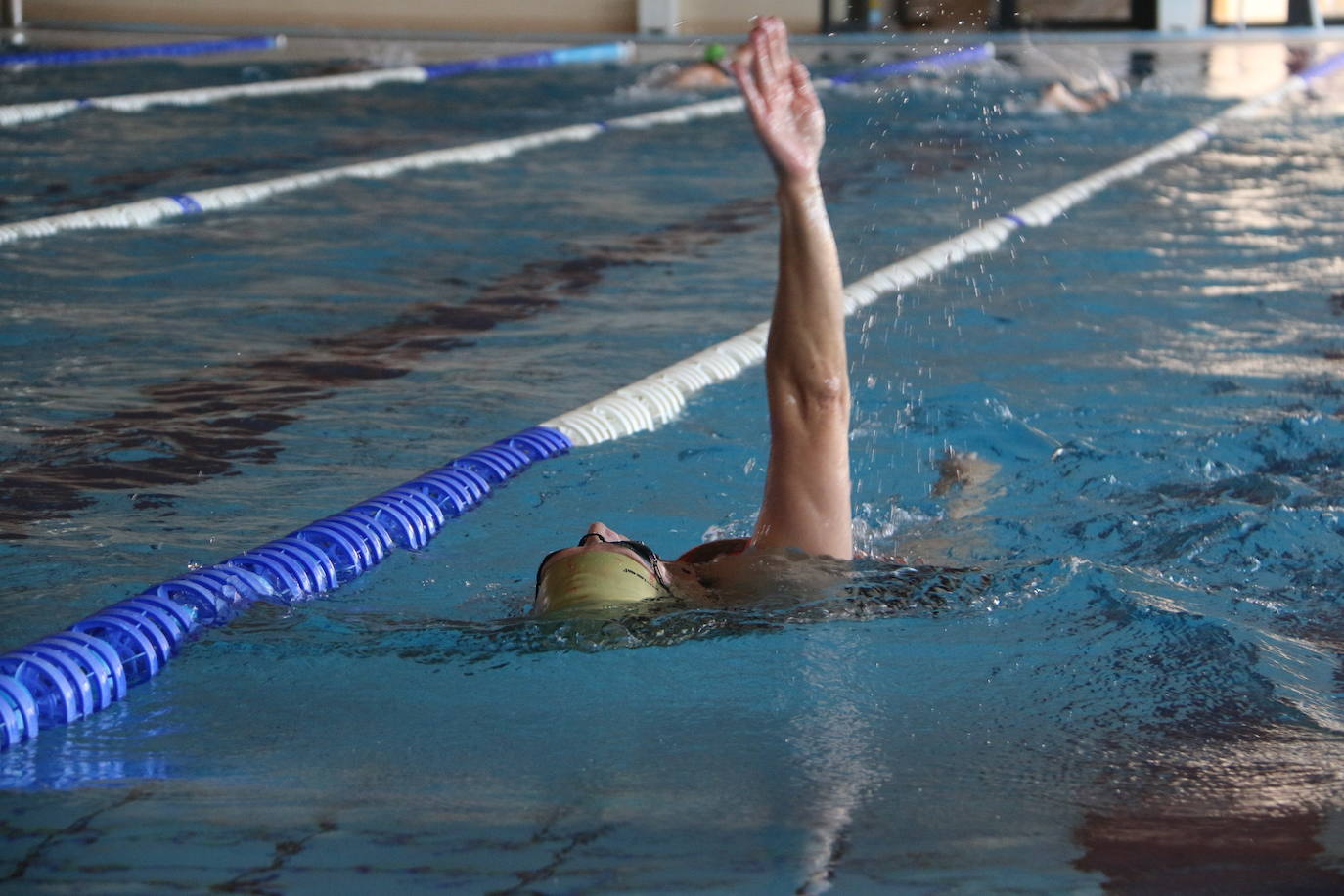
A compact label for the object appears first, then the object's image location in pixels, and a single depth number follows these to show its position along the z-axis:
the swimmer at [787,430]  4.38
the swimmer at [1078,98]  21.05
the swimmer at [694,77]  23.98
